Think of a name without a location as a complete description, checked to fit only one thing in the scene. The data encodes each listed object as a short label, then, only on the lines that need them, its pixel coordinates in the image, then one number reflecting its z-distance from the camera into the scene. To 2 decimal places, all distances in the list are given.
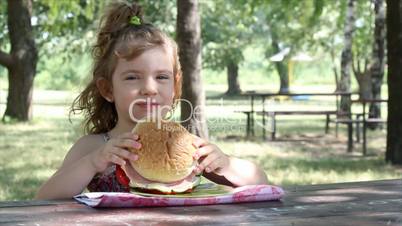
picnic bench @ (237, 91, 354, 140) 11.58
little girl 1.89
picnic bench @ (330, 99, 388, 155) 9.48
